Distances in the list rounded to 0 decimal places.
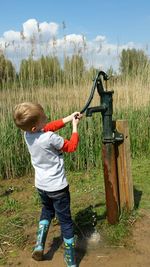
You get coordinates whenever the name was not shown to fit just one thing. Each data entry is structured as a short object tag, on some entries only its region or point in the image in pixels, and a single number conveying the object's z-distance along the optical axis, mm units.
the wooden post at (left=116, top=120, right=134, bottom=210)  3256
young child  2502
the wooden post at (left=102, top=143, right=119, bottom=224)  3158
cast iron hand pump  2945
